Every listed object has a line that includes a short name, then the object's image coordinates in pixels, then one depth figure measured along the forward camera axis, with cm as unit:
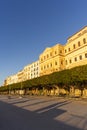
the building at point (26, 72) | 5952
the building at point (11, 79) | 7288
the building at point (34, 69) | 5342
